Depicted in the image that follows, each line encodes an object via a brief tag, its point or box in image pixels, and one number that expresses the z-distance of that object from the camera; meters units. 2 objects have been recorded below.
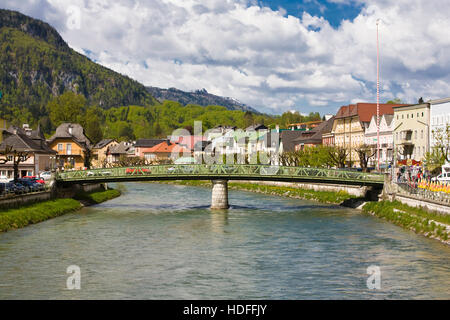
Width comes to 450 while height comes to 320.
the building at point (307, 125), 177.25
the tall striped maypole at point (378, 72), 71.43
